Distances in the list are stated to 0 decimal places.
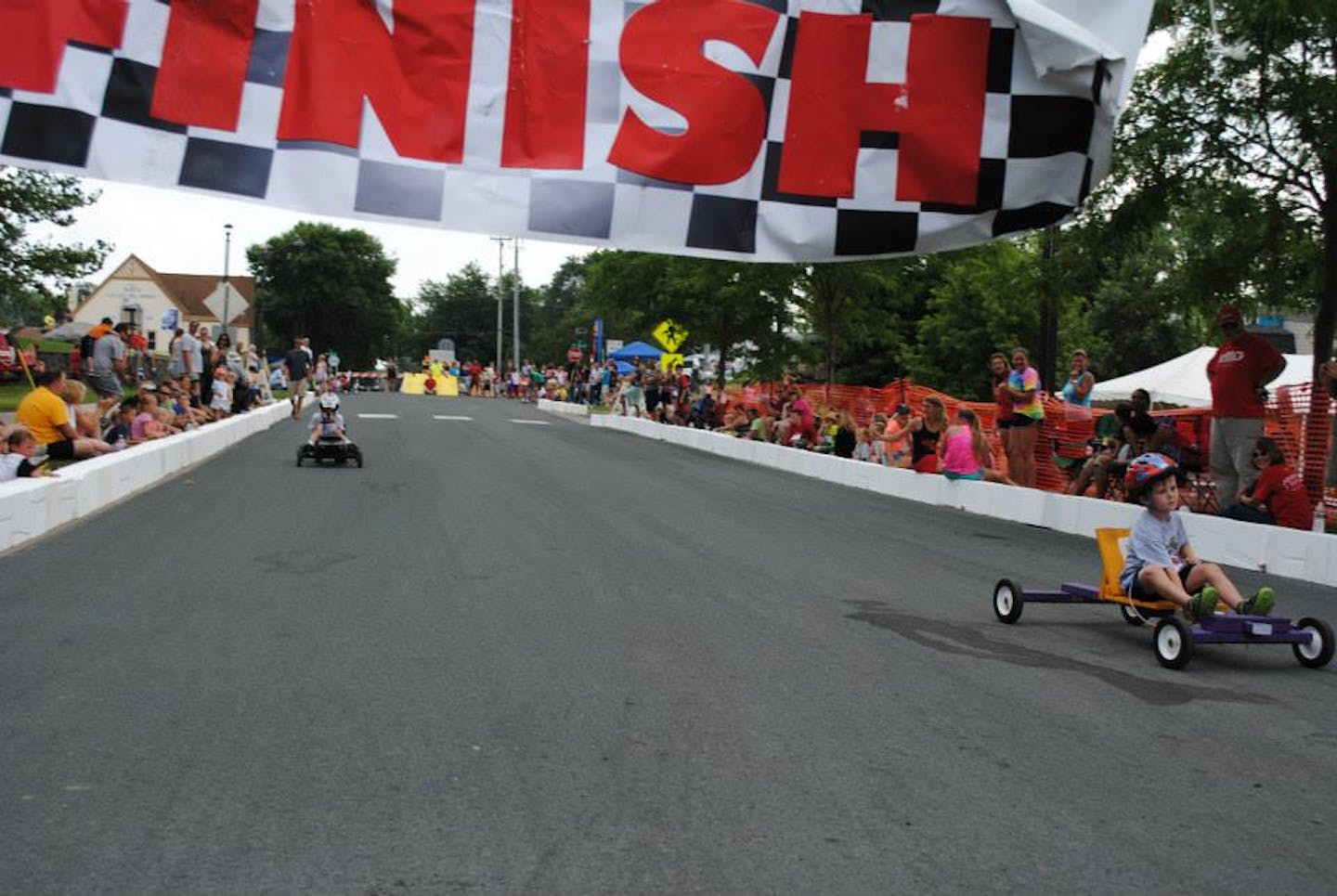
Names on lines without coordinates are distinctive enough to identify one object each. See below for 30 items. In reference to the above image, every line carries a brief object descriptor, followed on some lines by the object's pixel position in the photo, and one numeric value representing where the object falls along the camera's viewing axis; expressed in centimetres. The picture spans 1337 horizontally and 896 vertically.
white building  11594
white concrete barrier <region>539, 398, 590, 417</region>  4709
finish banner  408
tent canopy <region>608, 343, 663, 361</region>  5772
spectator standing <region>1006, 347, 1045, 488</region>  1548
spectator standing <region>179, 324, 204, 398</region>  2277
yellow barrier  7375
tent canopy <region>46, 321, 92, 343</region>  2402
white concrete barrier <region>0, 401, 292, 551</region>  1041
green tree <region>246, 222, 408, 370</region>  10931
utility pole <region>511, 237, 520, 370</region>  8756
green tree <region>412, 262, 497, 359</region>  15825
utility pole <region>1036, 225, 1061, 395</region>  1538
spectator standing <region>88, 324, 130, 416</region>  1859
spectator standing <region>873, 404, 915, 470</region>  1880
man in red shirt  1250
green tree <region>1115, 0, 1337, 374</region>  1252
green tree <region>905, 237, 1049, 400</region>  4416
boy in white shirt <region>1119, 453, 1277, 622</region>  749
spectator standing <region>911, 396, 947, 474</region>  1747
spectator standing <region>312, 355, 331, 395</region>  4608
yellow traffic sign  3794
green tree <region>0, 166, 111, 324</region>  3391
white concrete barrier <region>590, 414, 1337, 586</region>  1123
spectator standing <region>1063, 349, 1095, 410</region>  1573
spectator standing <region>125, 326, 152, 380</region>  2453
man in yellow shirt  1350
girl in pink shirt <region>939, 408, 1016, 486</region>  1636
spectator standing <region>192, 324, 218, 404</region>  2439
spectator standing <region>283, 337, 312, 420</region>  3142
